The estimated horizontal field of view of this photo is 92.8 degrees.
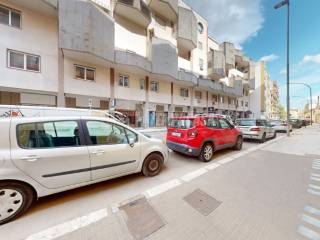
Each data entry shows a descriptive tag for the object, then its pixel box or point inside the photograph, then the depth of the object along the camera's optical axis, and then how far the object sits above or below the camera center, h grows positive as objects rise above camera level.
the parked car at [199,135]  5.38 -0.64
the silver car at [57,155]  2.50 -0.72
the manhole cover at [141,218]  2.33 -1.71
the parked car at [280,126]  18.16 -0.95
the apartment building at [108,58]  10.11 +5.07
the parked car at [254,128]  9.78 -0.66
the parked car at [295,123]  23.43 -0.74
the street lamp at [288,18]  12.37 +8.27
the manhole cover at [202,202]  2.88 -1.72
